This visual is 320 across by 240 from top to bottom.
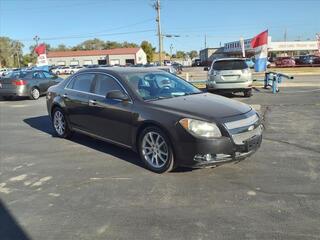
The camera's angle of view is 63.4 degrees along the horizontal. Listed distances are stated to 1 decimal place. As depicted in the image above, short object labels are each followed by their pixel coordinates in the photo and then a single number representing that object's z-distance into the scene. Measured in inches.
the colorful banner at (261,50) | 512.6
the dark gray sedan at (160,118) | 139.1
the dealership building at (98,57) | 2516.9
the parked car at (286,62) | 1419.0
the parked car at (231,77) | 399.6
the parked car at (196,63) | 2386.0
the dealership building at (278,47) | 2146.9
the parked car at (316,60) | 1386.0
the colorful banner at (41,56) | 689.6
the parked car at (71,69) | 1839.4
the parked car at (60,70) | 1798.2
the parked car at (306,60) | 1395.2
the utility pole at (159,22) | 1461.5
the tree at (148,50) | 2963.2
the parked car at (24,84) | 458.1
